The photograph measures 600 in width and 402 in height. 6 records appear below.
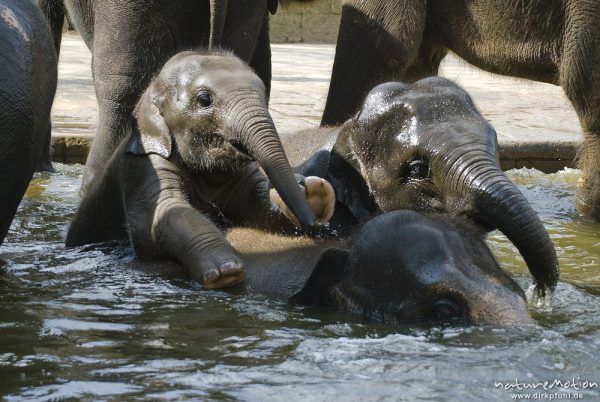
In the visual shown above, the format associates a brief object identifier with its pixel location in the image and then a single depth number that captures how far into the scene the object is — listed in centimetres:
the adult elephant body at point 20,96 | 985
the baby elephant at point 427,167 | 1005
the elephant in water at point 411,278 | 928
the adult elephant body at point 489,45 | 1473
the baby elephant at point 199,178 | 1084
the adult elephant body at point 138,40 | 1373
